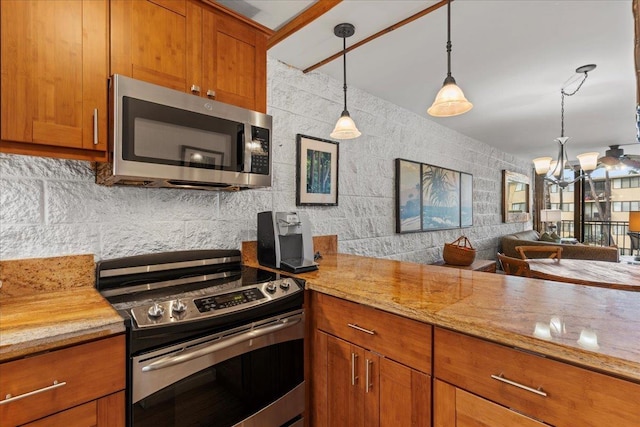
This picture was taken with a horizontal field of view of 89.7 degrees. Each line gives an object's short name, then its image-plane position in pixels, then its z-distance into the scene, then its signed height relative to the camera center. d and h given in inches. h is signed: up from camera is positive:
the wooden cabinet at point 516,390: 29.8 -18.5
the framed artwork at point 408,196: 122.4 +6.6
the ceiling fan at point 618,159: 190.9 +32.7
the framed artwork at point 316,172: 90.0 +12.1
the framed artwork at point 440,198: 136.9 +6.8
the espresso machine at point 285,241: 69.0 -6.3
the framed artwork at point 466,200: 163.3 +6.8
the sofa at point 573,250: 159.2 -19.5
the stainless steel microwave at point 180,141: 48.2 +12.4
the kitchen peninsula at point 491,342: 30.7 -15.2
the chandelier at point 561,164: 131.3 +23.0
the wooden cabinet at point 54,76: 41.2 +18.7
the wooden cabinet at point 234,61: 59.6 +29.8
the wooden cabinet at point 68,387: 33.3 -19.3
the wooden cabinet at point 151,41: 49.7 +28.2
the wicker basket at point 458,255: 125.6 -16.5
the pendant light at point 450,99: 56.8 +20.4
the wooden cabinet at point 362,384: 44.3 -26.4
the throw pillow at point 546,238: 213.2 -16.9
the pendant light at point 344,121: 71.7 +21.4
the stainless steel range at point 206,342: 41.3 -18.6
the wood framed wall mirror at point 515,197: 209.5 +11.0
